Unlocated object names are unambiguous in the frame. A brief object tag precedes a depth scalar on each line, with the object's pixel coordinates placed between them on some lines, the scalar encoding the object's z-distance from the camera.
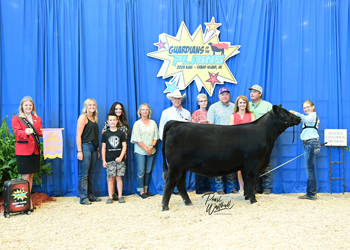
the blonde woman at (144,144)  4.23
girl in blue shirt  3.94
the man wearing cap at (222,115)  4.24
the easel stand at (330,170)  4.27
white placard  4.30
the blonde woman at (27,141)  3.41
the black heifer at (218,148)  3.36
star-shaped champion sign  4.53
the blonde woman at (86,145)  3.90
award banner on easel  3.68
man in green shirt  4.28
